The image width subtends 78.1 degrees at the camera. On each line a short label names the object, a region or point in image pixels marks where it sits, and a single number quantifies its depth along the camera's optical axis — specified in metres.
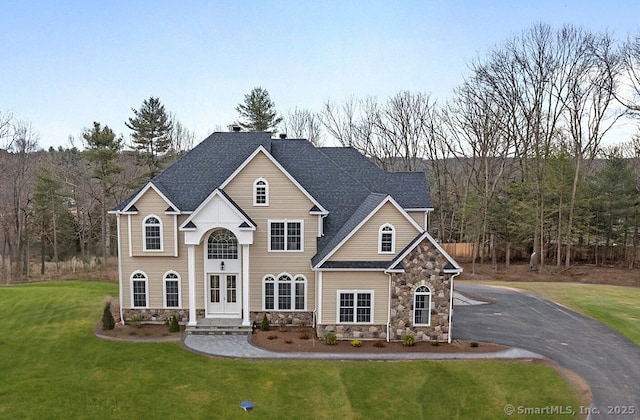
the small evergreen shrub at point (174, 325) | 18.60
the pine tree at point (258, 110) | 48.03
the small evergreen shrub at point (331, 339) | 17.03
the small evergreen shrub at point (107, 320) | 18.97
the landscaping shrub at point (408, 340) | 16.94
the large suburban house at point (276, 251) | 17.38
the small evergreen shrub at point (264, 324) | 18.83
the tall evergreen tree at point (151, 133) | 42.41
